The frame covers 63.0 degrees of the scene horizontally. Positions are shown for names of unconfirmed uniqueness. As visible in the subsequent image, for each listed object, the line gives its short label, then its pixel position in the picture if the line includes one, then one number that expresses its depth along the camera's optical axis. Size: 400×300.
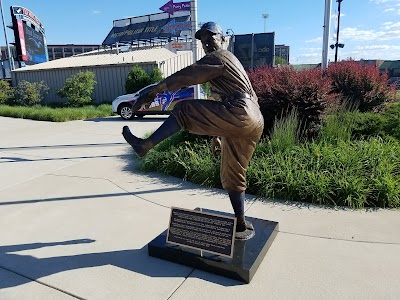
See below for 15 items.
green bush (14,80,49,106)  18.36
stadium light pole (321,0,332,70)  9.57
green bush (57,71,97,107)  16.70
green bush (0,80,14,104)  19.31
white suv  13.15
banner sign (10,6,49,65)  24.80
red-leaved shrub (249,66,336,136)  5.91
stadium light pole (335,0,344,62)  18.49
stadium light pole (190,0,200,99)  6.07
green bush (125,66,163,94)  16.52
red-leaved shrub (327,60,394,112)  7.50
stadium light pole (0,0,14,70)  23.75
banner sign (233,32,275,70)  29.09
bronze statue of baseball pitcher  2.19
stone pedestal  2.50
